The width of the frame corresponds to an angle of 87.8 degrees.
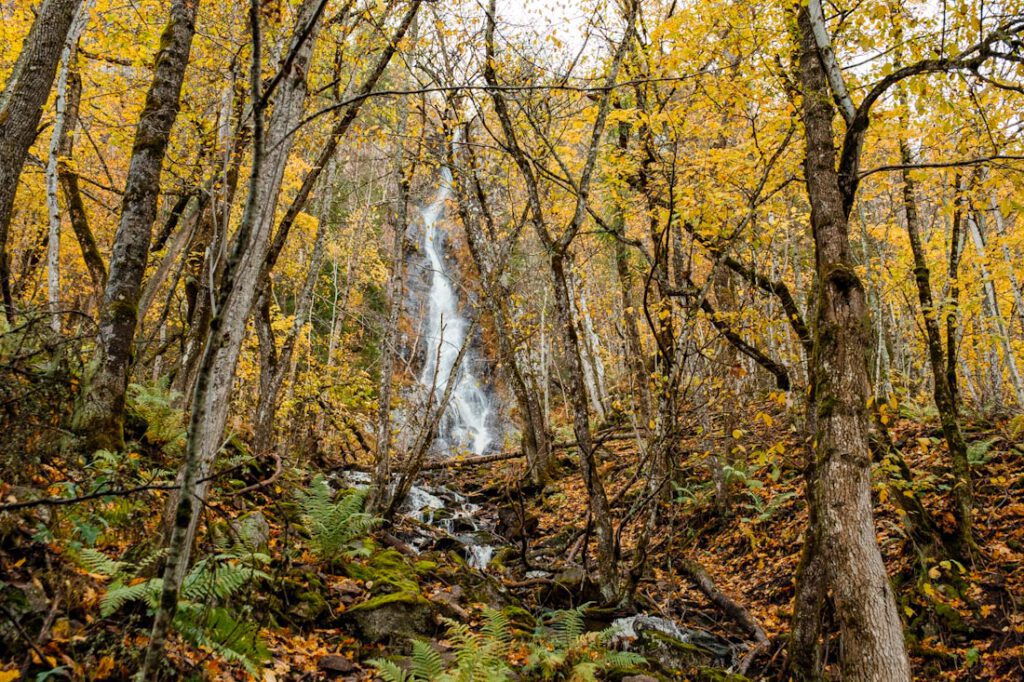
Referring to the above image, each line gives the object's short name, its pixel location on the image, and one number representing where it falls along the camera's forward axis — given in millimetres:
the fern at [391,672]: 3480
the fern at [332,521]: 5863
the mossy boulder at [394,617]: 4758
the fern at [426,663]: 3756
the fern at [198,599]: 3031
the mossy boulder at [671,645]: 5453
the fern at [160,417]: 6055
